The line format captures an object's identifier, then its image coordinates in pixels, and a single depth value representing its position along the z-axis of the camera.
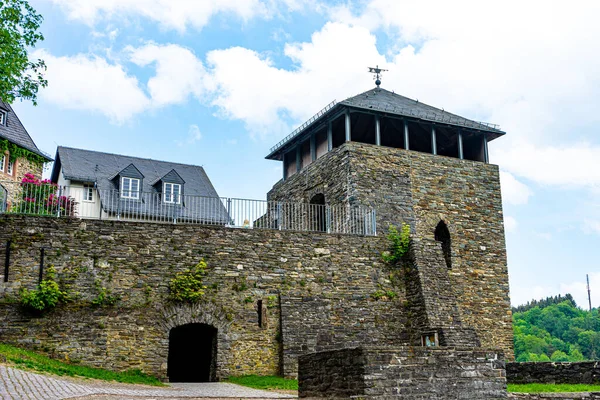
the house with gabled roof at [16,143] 37.34
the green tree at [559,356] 70.59
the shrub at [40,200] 19.28
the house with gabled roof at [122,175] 34.53
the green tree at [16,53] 17.47
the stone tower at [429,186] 24.64
